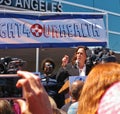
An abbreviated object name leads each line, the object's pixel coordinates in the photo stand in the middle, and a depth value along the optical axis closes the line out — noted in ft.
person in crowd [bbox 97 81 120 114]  4.95
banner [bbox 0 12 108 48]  25.40
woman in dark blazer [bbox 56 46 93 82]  21.50
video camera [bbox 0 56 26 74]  21.76
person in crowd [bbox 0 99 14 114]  9.71
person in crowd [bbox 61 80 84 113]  15.14
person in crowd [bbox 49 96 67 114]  11.13
